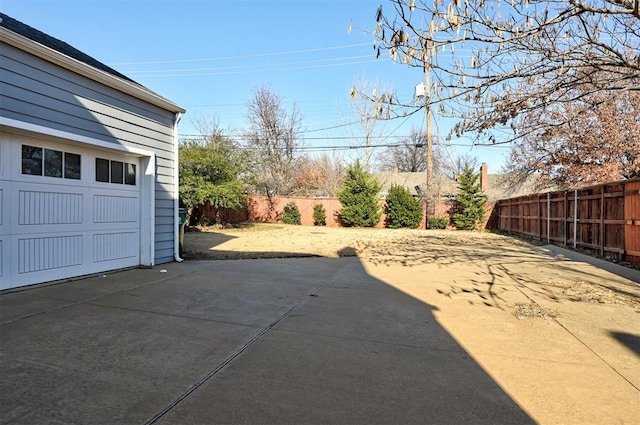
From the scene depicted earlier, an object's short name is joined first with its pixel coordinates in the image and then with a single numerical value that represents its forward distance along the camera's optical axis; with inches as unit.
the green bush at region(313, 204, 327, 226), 958.4
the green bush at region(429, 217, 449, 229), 835.4
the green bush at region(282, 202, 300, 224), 959.7
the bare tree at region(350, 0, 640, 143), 156.9
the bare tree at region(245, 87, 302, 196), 1144.8
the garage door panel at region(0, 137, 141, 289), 188.1
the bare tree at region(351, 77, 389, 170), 1079.6
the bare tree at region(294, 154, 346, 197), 1222.3
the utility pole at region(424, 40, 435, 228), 785.6
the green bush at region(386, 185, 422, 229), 871.7
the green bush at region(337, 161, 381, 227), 883.4
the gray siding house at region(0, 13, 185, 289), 187.0
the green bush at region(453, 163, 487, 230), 821.2
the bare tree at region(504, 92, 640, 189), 599.5
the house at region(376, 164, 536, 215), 886.4
